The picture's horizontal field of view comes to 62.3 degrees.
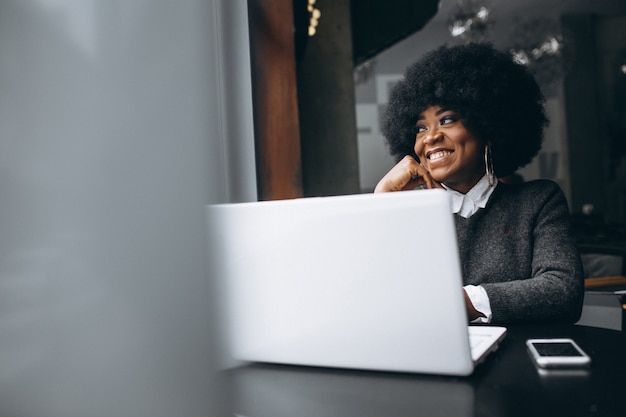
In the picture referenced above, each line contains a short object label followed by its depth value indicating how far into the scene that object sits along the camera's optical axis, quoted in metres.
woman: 1.44
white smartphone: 0.75
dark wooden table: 0.61
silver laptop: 0.67
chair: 1.44
